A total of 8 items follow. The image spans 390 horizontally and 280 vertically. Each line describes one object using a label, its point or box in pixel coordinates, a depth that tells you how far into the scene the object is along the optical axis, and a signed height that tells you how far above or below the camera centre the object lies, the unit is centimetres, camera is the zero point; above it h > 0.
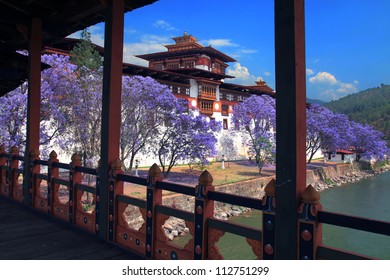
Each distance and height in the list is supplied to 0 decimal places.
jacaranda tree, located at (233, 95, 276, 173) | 2368 +240
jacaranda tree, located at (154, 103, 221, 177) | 1798 +71
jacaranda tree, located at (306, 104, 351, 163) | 2817 +209
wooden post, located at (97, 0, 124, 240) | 400 +64
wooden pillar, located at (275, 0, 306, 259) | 223 +22
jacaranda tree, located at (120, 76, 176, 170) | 1597 +212
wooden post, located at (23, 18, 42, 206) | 573 +94
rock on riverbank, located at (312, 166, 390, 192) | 2806 -259
